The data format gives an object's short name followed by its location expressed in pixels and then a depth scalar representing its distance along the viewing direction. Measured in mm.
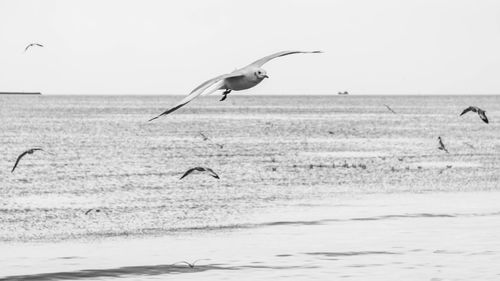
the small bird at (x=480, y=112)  32188
